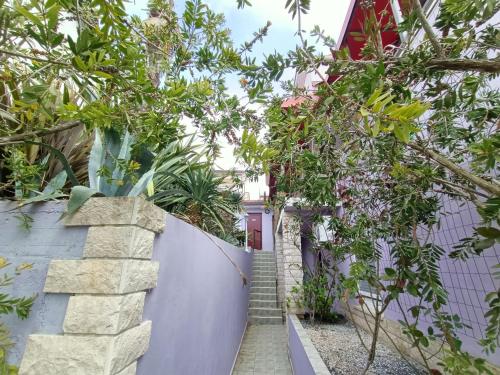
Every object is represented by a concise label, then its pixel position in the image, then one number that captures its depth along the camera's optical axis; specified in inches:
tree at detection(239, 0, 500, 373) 35.5
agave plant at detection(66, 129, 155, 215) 47.7
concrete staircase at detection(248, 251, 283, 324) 237.9
